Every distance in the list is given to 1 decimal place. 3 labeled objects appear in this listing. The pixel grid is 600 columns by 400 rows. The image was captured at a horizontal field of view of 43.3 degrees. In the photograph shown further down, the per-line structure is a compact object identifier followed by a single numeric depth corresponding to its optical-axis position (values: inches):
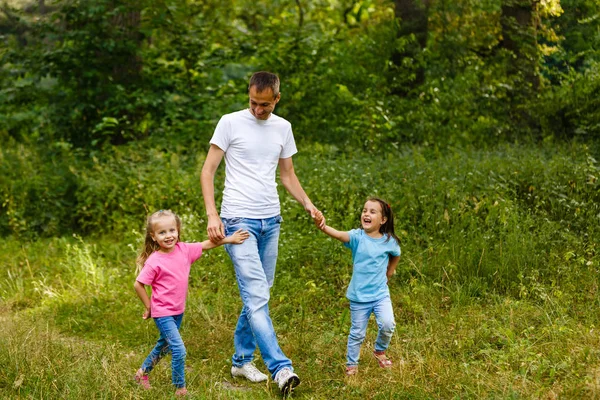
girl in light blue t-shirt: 209.3
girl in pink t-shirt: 197.3
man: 199.8
